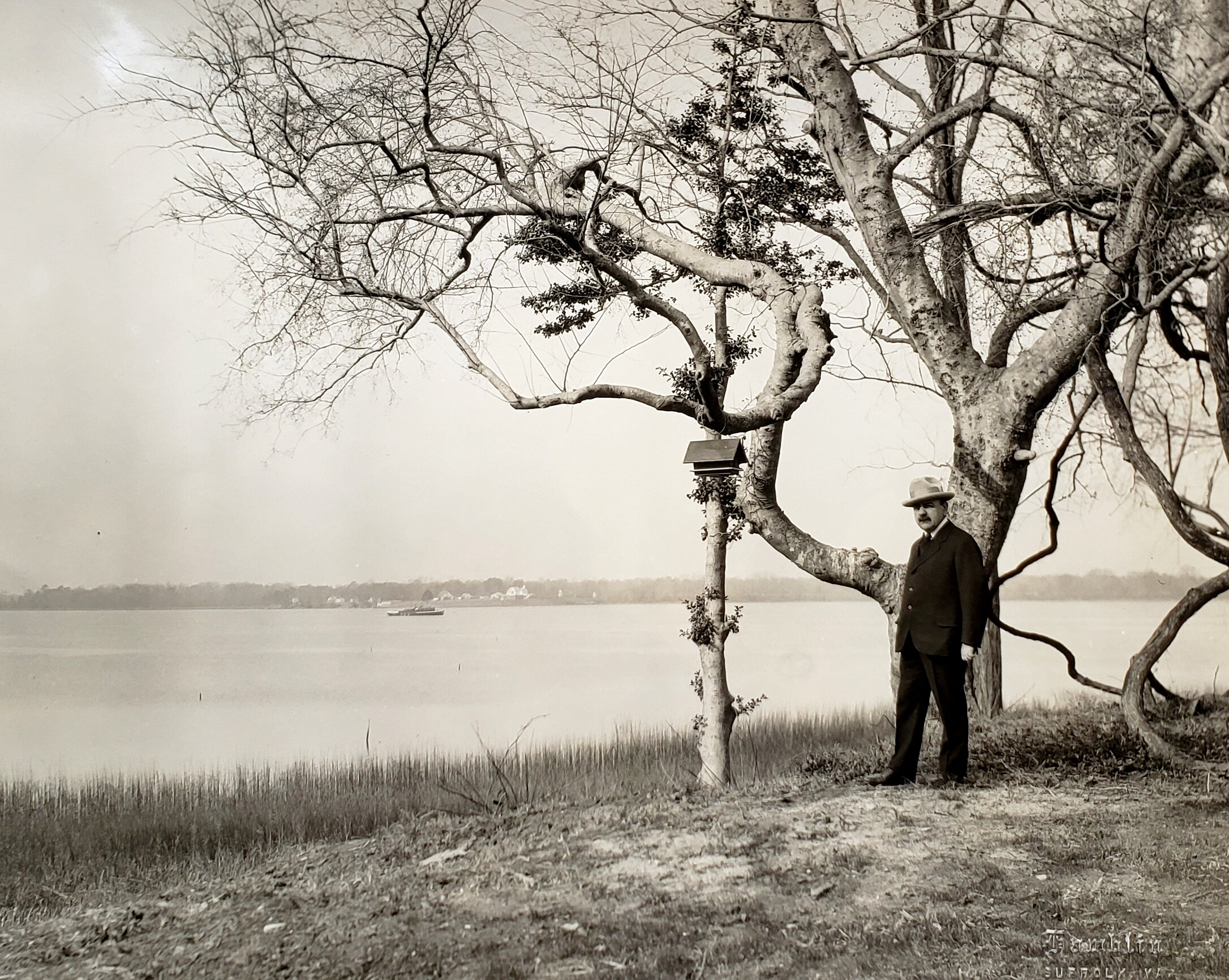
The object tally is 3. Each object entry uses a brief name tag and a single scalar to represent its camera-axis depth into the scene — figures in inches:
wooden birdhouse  170.6
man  184.1
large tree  179.5
